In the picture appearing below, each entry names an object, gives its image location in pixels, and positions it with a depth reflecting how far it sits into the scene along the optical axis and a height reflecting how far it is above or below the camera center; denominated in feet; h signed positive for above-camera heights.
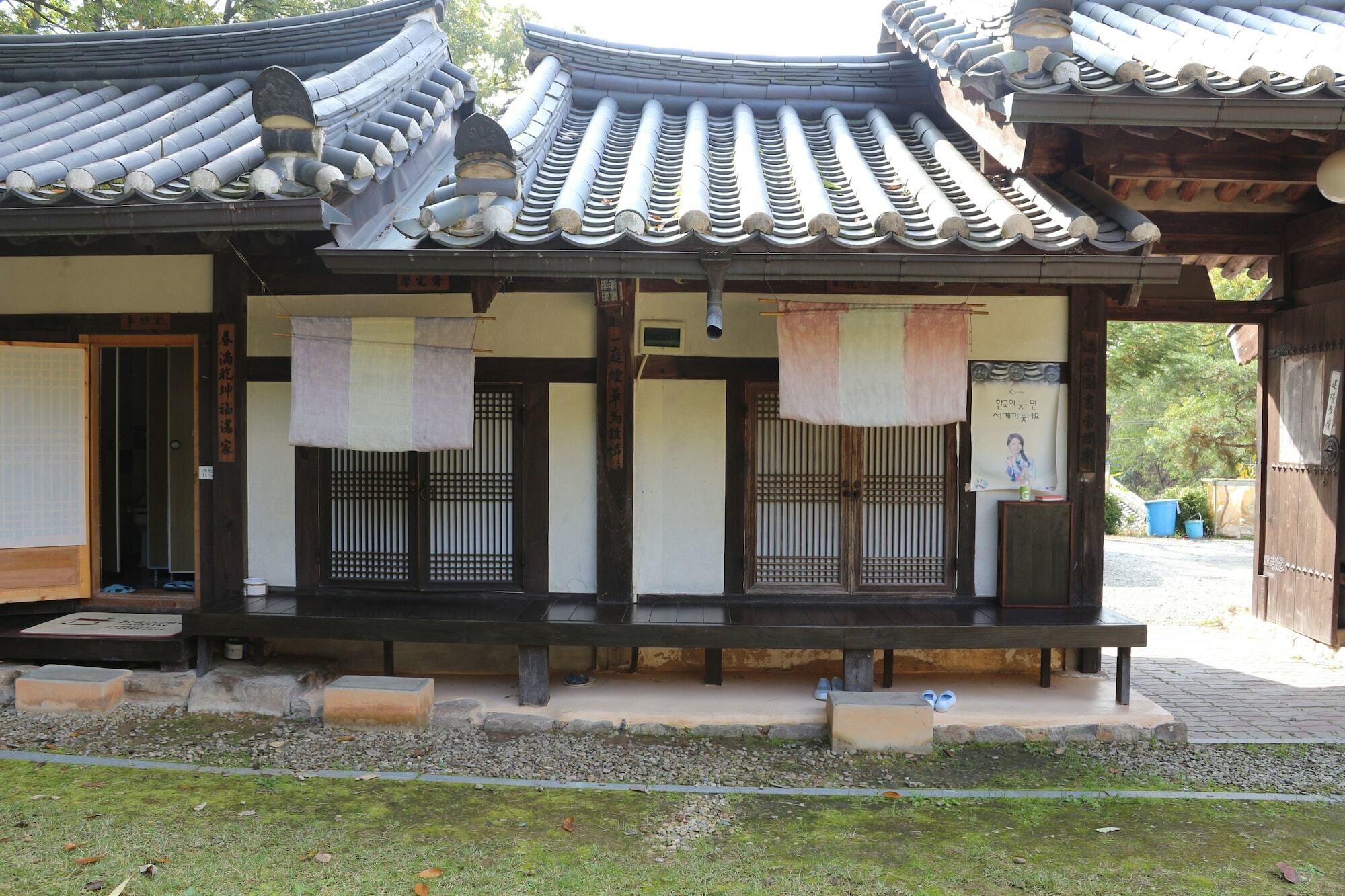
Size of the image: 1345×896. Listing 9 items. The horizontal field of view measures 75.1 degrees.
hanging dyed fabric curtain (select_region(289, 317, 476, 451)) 21.48 +1.10
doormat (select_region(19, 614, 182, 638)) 22.57 -5.24
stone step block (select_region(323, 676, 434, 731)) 20.33 -6.45
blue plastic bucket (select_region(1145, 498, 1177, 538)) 70.44 -6.78
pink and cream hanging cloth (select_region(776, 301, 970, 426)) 21.54 +1.64
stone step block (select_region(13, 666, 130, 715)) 21.08 -6.43
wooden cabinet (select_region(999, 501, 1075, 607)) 22.93 -3.29
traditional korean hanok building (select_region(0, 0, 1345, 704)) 18.92 +2.22
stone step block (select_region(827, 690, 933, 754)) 19.69 -6.64
